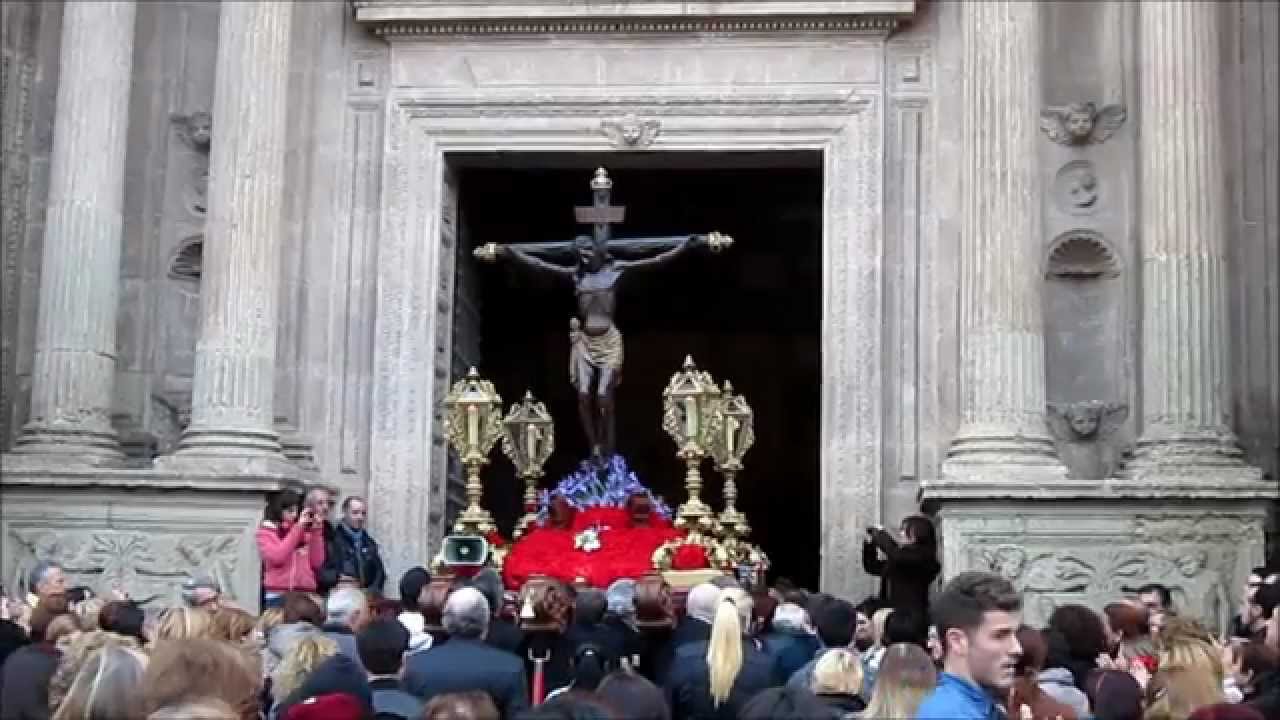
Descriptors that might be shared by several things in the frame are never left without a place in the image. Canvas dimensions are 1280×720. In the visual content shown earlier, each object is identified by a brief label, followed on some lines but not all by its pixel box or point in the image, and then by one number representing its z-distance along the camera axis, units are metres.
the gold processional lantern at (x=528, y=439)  18.44
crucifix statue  18.39
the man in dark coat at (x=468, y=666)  8.88
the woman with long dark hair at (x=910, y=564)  14.98
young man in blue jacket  6.81
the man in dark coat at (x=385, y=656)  8.73
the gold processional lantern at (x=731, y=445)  17.77
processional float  17.19
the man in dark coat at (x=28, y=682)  8.33
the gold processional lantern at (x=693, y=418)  17.69
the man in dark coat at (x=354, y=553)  17.03
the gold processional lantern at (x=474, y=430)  17.92
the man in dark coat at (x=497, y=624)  10.30
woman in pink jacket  16.59
